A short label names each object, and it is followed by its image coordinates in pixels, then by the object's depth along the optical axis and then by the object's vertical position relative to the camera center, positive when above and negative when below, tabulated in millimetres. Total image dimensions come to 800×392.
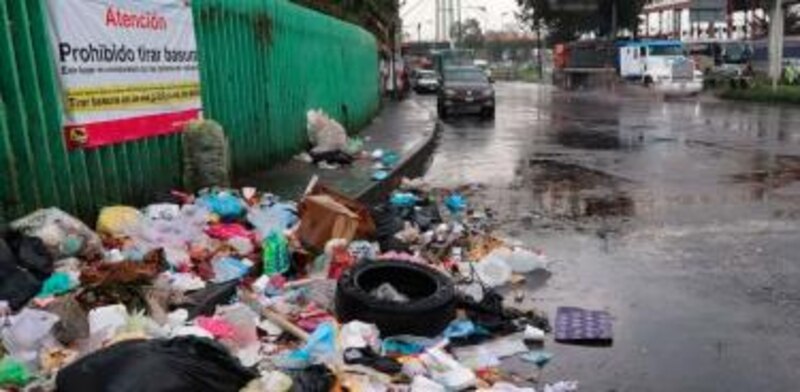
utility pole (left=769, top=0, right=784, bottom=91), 38500 -1603
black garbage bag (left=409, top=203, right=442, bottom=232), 9852 -1959
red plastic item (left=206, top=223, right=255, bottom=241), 8109 -1585
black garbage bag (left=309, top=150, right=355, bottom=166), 15375 -1934
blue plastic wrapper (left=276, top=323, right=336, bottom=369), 5406 -1764
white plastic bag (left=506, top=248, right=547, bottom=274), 8281 -2014
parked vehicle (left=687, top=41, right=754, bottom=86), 50569 -3214
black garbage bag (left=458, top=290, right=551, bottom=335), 6520 -1969
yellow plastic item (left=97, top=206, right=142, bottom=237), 7836 -1387
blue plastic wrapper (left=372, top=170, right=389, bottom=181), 13535 -2022
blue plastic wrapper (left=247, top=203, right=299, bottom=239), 8536 -1602
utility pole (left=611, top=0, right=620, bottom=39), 74438 -673
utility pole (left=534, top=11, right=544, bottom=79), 86994 -2636
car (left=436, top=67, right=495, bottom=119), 32062 -2284
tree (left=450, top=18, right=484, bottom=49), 126875 -1698
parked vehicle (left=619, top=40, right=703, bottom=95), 47312 -2941
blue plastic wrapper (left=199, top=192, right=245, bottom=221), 8797 -1483
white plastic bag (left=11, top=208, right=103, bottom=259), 6742 -1251
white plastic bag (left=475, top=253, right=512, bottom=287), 7840 -1976
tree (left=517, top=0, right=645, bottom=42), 78125 -288
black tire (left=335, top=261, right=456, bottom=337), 6156 -1739
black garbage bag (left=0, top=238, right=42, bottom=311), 5934 -1390
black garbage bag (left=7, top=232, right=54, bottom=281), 6391 -1310
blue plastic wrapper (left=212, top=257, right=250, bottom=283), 7125 -1665
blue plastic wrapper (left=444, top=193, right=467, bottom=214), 11633 -2130
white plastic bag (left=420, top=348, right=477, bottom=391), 5363 -1902
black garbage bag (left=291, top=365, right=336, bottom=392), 4949 -1732
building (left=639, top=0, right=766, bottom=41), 70688 -1066
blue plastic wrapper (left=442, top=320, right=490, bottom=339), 6277 -1931
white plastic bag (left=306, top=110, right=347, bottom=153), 16203 -1652
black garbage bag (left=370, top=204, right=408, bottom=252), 8602 -1784
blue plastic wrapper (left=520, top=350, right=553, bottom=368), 5898 -2013
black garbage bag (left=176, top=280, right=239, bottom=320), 6273 -1672
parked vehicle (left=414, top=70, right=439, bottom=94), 60750 -3533
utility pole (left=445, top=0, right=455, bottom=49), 109562 +335
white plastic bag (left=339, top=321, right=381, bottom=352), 5820 -1798
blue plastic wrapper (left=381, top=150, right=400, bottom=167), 15625 -2121
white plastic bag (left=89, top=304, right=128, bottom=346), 5551 -1543
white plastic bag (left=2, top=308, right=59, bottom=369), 5305 -1507
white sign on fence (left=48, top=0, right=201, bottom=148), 7988 -206
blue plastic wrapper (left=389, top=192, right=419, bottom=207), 11099 -1958
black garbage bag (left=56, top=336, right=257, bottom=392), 4410 -1466
